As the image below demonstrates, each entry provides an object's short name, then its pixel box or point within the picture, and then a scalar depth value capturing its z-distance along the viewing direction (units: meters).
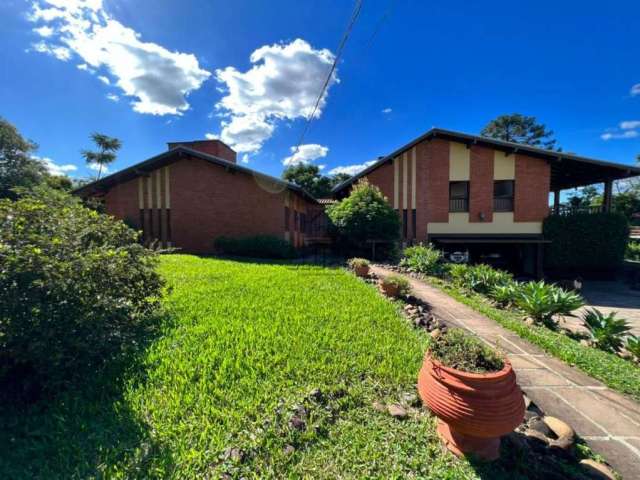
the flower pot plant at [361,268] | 8.43
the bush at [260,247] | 12.79
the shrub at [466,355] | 1.93
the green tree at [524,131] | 33.16
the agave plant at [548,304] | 5.36
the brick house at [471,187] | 14.58
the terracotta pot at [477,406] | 1.75
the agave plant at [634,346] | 4.12
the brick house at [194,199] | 14.07
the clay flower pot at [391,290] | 5.98
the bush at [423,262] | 9.73
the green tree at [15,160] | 23.64
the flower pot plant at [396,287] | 5.98
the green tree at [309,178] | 33.41
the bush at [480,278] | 7.72
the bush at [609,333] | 4.51
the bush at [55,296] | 2.39
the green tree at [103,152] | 32.75
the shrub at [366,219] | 12.97
